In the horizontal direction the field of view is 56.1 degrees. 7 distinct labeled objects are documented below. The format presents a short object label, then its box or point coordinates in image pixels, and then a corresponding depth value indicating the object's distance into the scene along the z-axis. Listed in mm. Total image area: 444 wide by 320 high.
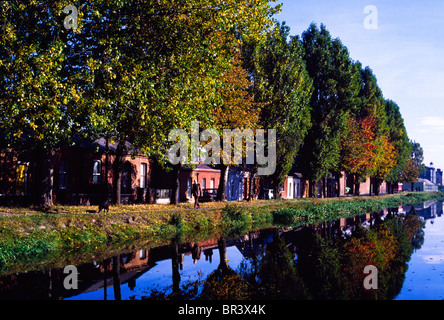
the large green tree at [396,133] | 73250
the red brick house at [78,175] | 25984
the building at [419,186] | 149125
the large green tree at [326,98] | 46625
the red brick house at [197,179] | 41719
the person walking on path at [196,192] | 28953
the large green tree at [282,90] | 36562
